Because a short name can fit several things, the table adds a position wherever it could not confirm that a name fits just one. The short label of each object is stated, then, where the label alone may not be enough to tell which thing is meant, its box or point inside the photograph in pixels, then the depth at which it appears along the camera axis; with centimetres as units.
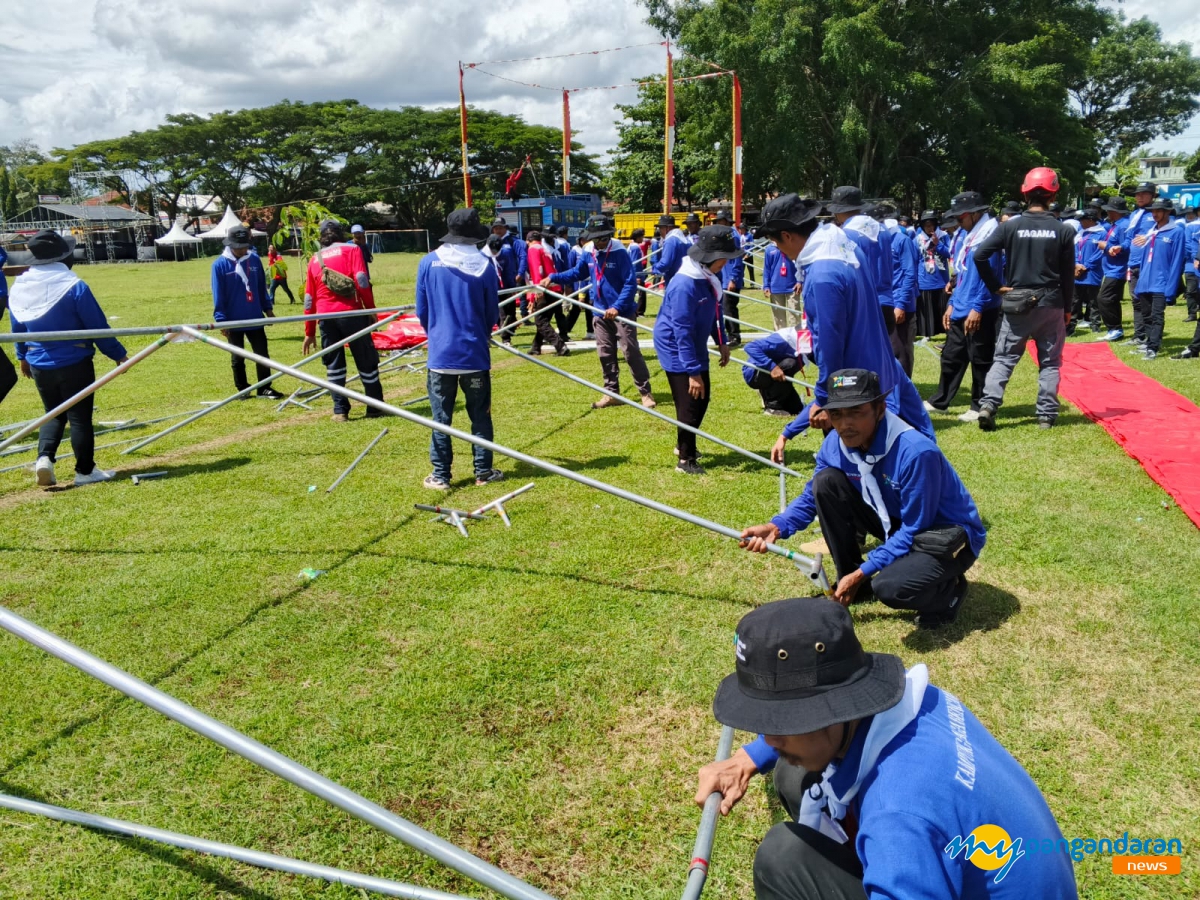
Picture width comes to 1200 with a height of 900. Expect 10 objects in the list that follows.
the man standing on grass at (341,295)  871
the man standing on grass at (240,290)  968
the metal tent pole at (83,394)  498
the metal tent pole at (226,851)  253
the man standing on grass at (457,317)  625
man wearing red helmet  702
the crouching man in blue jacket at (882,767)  154
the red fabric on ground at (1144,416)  595
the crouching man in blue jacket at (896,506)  356
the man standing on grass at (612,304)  909
